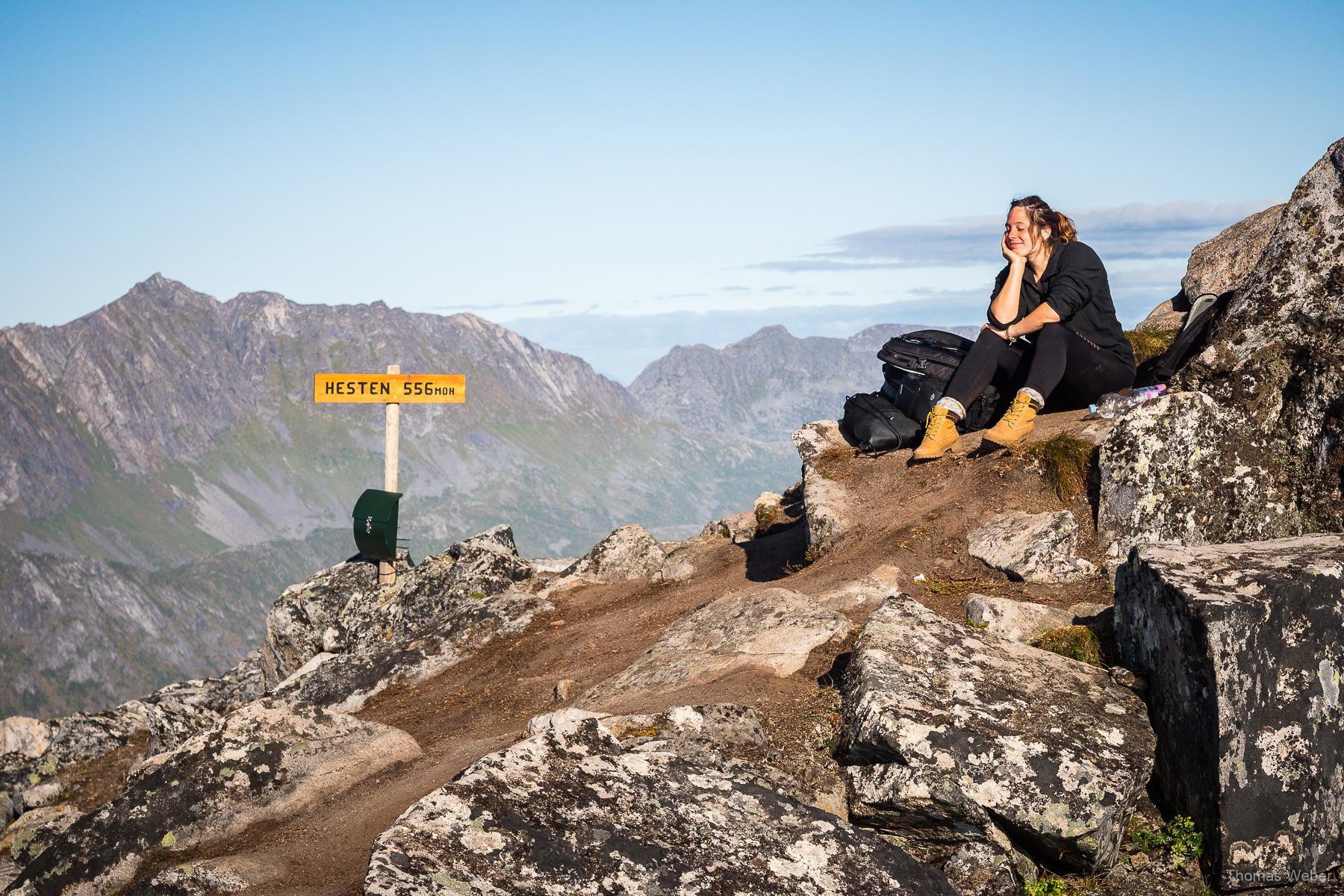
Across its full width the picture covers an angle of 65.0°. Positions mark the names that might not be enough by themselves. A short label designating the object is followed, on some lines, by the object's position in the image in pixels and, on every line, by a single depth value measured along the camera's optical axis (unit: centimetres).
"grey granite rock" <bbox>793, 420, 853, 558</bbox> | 1428
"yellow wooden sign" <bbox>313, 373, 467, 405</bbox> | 2312
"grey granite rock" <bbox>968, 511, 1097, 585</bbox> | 1134
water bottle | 1294
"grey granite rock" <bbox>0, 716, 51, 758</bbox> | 2264
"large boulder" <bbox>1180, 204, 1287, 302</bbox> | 1973
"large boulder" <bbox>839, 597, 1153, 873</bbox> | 755
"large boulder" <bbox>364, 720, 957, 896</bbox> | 647
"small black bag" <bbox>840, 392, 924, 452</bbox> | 1558
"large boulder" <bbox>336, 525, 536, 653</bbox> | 1955
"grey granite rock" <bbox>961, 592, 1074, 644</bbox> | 985
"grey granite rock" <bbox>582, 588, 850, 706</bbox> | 1038
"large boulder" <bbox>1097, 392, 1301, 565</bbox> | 1084
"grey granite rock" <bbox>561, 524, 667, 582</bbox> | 1869
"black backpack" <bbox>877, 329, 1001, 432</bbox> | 1515
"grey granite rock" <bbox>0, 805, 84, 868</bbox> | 1371
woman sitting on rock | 1366
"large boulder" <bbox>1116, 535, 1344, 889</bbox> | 733
